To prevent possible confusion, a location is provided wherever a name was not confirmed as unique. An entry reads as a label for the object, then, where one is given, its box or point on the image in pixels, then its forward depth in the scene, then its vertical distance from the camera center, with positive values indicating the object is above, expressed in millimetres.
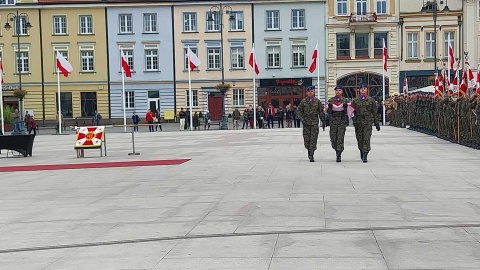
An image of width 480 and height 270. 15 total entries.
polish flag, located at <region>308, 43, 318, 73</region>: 49216 +2591
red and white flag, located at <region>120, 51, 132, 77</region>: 45456 +2150
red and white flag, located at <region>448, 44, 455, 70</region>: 33006 +1719
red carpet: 19984 -1754
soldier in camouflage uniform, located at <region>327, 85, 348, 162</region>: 18516 -546
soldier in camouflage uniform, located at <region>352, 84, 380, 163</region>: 18500 -506
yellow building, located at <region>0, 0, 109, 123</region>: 67062 +4252
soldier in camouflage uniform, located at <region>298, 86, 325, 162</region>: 18922 -494
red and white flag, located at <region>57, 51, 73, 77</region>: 43844 +2240
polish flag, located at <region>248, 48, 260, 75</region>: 50950 +2655
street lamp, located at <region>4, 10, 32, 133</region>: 65625 +7477
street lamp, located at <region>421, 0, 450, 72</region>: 61375 +7578
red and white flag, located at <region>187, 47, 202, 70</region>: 48675 +2604
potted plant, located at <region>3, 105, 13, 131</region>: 58719 -1267
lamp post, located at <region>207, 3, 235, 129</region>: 63109 +8081
